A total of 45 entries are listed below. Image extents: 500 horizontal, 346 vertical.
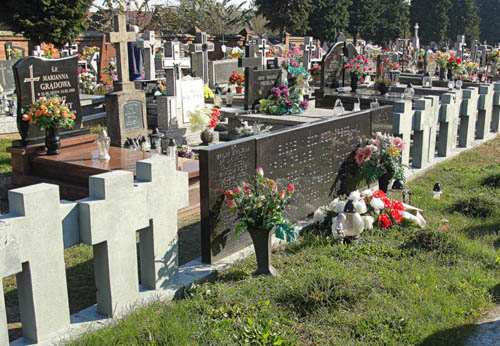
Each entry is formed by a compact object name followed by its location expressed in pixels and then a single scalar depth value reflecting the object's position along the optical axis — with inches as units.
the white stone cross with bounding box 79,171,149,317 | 159.0
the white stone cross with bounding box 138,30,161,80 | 695.1
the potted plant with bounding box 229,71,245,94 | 637.9
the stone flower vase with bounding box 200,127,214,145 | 403.2
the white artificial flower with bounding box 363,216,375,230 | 241.1
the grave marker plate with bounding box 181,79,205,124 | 424.2
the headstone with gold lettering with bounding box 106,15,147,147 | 382.3
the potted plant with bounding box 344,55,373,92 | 575.8
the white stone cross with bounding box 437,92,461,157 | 388.8
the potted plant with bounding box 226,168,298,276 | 197.0
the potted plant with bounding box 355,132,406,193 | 286.4
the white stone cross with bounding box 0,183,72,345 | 139.7
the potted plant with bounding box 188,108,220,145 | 400.8
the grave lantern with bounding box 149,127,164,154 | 346.0
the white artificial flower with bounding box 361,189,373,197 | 256.5
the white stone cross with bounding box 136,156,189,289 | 178.5
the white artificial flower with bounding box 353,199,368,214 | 235.8
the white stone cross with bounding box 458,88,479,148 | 430.3
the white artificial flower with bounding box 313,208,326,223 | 252.2
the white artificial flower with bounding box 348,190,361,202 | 238.1
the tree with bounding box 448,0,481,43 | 2586.1
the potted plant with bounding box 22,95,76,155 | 311.0
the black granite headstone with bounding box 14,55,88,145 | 325.4
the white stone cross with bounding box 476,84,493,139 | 462.9
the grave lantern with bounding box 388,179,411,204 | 273.7
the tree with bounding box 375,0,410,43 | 2109.6
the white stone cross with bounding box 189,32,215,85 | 647.8
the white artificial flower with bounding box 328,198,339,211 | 248.7
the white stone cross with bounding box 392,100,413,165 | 331.3
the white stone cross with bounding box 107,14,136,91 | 385.4
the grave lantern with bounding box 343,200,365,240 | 229.5
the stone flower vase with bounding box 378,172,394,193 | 289.6
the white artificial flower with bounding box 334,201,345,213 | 239.9
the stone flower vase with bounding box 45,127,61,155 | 322.0
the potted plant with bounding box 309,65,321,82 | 867.0
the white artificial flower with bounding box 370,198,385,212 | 250.8
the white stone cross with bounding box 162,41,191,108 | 416.2
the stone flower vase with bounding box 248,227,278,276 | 199.0
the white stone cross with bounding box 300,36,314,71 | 864.3
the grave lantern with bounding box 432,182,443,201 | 290.2
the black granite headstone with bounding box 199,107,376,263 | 206.5
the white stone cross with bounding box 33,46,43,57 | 742.4
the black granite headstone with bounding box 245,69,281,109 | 448.8
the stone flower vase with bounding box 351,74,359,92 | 574.9
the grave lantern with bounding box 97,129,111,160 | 307.9
